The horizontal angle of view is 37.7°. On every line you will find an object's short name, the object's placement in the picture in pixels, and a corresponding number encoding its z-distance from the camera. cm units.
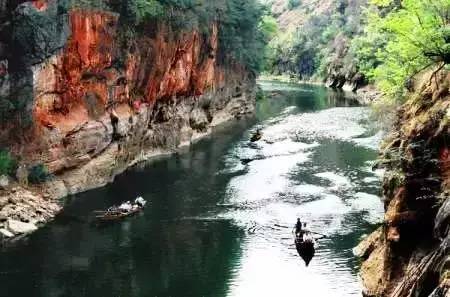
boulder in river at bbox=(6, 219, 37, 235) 3534
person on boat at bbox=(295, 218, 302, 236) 3345
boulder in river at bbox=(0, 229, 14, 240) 3459
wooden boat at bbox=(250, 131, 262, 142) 6412
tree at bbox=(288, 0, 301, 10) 17838
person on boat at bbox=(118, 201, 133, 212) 3906
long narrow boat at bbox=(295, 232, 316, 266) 3117
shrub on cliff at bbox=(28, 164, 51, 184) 4138
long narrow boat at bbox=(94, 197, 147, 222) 3819
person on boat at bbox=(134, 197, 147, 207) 4035
